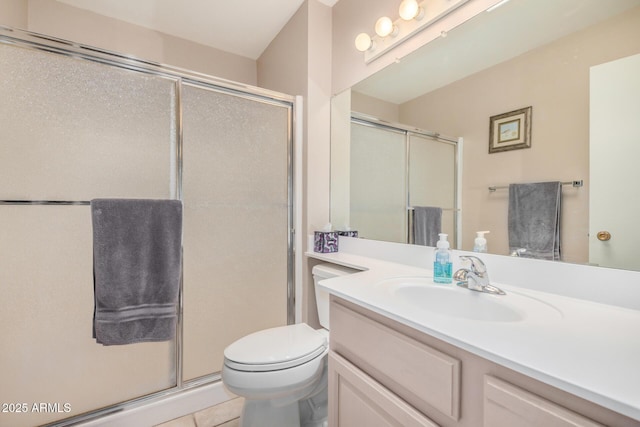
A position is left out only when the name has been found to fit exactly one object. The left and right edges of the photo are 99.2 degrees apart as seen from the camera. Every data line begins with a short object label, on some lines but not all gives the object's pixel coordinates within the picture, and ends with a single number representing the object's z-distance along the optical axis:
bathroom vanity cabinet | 0.45
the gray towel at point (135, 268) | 1.21
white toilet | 1.04
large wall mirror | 0.76
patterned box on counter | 1.67
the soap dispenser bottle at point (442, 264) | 0.98
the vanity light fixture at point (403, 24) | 1.17
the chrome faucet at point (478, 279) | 0.86
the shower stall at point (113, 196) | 1.17
